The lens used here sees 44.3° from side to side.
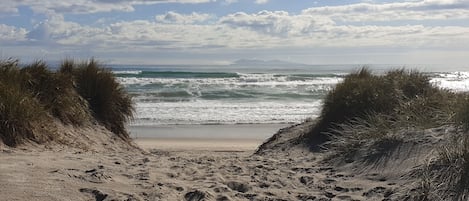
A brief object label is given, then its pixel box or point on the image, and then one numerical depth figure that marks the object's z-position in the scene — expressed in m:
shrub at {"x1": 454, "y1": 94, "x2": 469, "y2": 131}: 6.16
